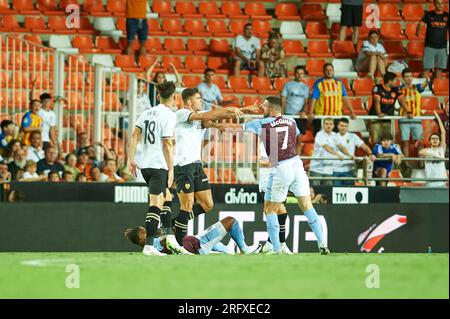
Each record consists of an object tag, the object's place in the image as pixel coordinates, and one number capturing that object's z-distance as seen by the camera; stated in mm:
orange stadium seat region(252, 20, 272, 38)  25423
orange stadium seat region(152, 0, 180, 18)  26125
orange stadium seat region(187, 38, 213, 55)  25375
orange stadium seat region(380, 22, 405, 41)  25656
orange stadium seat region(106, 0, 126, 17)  26141
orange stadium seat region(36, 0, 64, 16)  26000
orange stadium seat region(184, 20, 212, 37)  25688
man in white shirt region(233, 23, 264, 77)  23922
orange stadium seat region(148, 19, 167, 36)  25719
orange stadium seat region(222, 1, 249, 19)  26078
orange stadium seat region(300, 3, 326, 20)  26062
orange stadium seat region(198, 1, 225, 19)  26016
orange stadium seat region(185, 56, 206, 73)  24516
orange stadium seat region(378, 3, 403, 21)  26047
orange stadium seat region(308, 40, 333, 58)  25125
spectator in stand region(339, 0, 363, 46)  24094
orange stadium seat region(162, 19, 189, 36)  25719
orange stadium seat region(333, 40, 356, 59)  25016
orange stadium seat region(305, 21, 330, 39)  25672
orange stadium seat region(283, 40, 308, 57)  25094
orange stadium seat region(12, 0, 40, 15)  25891
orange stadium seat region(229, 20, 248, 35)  25609
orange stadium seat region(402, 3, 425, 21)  26062
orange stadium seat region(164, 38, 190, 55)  25219
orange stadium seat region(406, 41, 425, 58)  25328
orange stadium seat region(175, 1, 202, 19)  26094
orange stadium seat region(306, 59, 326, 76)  24516
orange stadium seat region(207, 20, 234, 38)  25469
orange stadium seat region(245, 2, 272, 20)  25984
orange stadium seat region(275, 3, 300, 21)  25984
